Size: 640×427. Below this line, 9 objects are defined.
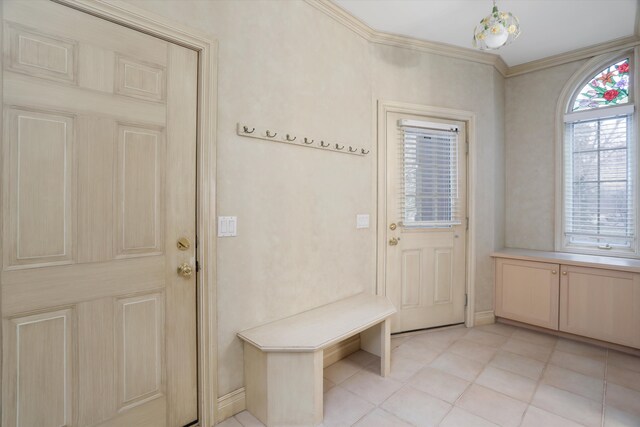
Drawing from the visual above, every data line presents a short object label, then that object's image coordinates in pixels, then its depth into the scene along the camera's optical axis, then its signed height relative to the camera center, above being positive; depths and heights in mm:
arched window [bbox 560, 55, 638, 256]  2959 +460
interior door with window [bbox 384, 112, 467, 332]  2898 -92
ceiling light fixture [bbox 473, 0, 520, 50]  2146 +1270
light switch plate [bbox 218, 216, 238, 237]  1793 -89
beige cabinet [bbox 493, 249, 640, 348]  2588 -751
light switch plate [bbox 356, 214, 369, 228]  2631 -84
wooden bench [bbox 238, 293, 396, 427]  1729 -895
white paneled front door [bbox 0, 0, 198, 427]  1248 -58
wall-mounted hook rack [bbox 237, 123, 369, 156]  1904 +496
